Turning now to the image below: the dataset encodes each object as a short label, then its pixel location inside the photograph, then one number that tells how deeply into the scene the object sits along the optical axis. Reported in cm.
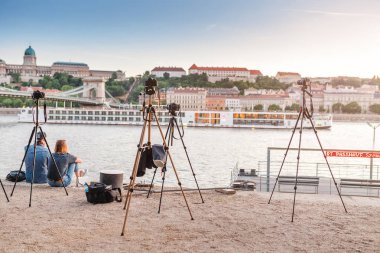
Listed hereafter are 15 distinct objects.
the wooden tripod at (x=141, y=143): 348
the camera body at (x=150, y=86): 361
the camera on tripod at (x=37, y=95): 431
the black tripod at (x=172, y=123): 402
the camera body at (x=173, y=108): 405
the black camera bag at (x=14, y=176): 500
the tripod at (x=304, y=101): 399
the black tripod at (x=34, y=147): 422
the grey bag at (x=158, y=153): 381
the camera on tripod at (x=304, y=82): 405
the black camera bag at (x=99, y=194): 403
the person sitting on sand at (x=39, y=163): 468
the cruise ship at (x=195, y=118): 4469
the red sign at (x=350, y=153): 703
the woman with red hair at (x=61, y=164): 450
